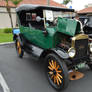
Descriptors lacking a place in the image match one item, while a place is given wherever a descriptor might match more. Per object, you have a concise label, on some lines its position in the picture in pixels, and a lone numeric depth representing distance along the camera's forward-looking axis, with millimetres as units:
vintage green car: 2389
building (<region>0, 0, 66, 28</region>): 14305
